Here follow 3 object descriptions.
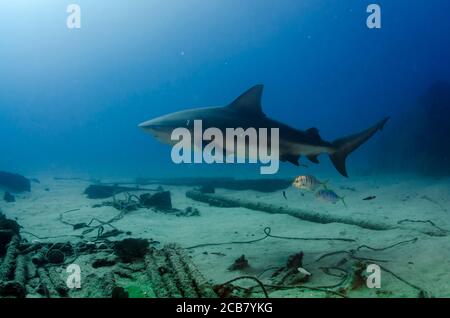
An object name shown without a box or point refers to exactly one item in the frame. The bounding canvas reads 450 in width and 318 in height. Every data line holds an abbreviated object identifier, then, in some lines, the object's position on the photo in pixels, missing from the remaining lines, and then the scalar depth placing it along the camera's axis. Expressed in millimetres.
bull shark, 5301
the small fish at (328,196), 6990
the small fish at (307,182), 7250
